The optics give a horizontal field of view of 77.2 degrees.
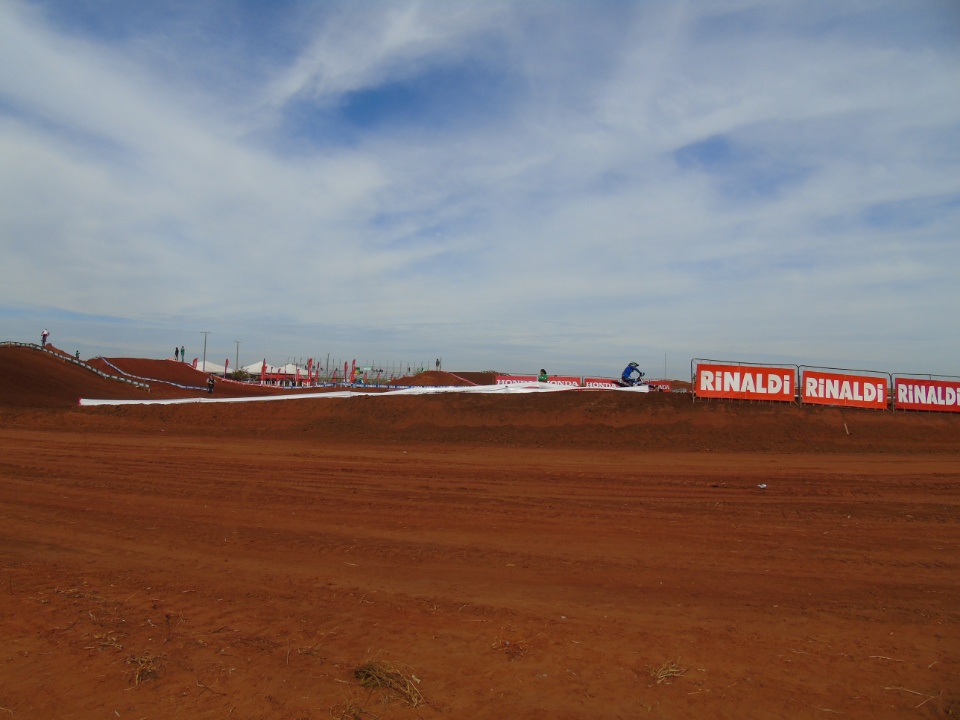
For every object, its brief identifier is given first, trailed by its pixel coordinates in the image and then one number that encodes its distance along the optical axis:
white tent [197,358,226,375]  106.63
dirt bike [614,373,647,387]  33.16
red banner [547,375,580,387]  50.90
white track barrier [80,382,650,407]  29.58
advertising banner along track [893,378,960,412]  25.44
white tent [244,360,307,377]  108.06
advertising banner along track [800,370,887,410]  25.16
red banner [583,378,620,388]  46.73
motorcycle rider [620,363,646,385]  32.94
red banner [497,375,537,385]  52.00
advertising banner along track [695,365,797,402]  25.42
